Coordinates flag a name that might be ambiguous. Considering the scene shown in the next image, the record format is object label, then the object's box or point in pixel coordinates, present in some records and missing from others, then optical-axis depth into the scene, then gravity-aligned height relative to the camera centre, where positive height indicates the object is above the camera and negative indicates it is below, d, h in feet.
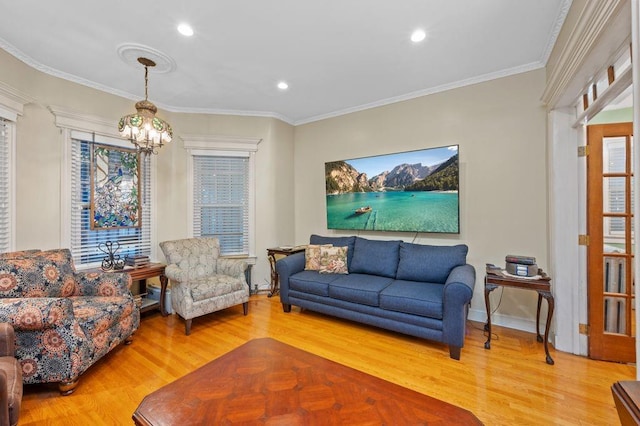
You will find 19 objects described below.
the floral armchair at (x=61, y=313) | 6.06 -2.59
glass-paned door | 7.21 -0.79
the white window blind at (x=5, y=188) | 8.31 +0.73
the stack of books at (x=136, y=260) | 10.46 -1.89
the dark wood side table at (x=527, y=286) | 7.49 -2.09
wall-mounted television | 10.56 +0.91
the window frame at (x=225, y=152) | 13.11 +2.96
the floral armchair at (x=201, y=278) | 9.63 -2.64
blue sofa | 7.84 -2.57
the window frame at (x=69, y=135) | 9.73 +2.92
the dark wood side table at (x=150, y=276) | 10.07 -2.48
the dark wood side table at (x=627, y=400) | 2.05 -1.50
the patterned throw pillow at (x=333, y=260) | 11.41 -2.02
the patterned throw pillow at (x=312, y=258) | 11.76 -2.00
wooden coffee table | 3.66 -2.79
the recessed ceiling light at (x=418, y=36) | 7.62 +5.07
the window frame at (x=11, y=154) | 8.34 +1.79
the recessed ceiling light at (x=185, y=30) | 7.33 +5.02
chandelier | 8.54 +2.73
